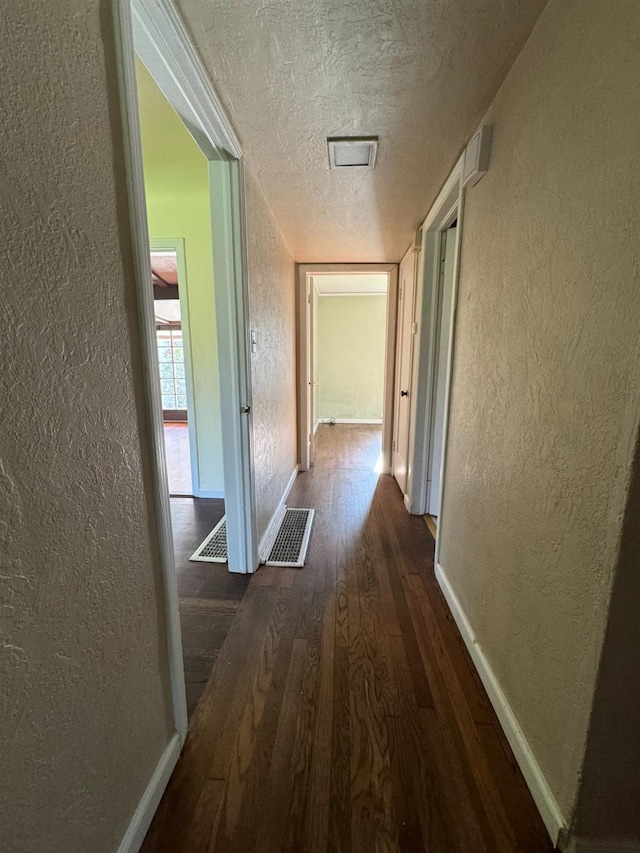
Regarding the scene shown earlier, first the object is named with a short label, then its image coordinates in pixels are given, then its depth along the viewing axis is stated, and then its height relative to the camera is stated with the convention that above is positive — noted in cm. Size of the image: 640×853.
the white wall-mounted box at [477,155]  136 +81
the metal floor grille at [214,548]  215 -119
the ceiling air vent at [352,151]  154 +94
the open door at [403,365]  304 -5
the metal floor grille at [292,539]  215 -119
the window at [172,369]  743 -22
